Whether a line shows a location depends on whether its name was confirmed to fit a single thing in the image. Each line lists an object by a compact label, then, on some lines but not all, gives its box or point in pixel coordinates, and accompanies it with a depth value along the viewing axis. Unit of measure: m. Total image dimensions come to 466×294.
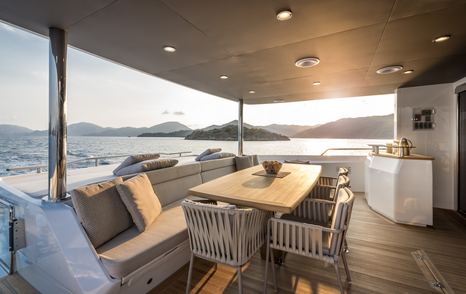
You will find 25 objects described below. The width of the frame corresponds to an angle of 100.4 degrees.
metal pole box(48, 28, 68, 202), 1.59
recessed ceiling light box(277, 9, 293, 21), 1.43
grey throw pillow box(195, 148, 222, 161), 3.59
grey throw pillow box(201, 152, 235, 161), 3.61
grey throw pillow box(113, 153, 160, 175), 2.25
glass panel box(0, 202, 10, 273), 1.76
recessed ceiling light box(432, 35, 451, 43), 1.80
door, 3.13
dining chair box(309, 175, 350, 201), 2.44
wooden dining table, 1.39
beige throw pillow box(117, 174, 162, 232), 1.61
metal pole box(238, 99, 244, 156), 5.04
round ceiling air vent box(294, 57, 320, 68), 2.29
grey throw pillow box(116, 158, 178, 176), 2.13
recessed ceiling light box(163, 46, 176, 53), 2.09
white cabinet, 2.78
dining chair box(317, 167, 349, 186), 2.78
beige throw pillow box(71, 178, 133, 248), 1.36
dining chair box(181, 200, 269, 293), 1.24
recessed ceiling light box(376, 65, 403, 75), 2.61
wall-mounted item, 3.56
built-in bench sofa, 1.27
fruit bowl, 2.40
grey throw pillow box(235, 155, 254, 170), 4.02
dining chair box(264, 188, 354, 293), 1.28
